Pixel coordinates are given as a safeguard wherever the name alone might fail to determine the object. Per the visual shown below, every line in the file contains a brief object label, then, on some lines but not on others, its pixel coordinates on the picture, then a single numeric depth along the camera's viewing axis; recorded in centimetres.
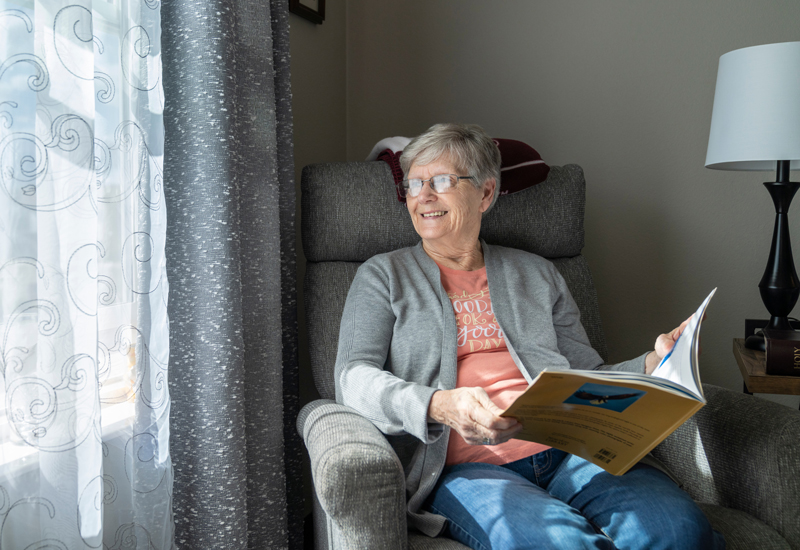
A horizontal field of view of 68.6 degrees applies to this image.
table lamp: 134
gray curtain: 109
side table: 125
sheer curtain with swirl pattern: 80
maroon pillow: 159
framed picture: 178
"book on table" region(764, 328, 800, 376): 125
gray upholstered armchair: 92
